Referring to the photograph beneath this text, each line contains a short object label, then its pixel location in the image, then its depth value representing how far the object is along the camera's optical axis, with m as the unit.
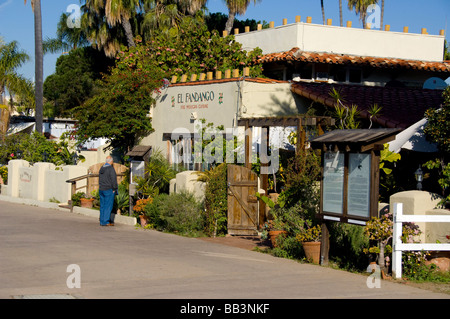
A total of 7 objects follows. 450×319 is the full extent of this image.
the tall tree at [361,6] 49.66
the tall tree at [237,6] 32.16
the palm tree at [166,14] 32.44
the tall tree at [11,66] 32.75
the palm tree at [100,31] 34.62
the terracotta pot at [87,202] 19.83
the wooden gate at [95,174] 20.56
